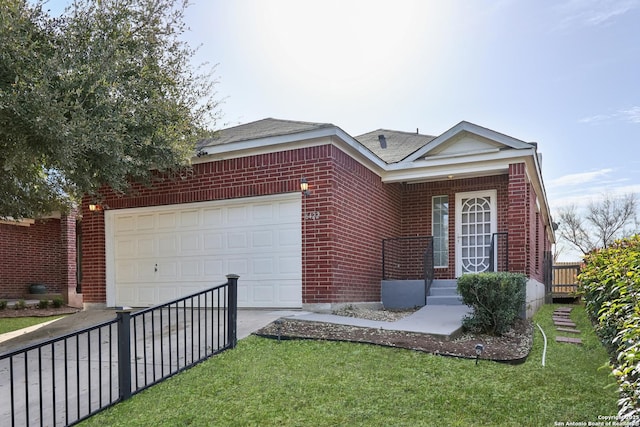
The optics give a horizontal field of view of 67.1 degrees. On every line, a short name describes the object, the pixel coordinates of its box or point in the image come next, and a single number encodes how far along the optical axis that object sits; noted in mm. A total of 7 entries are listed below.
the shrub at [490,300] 6645
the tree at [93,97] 5996
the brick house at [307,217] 8609
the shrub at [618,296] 2430
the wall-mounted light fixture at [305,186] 8555
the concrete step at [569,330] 7478
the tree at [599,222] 29359
